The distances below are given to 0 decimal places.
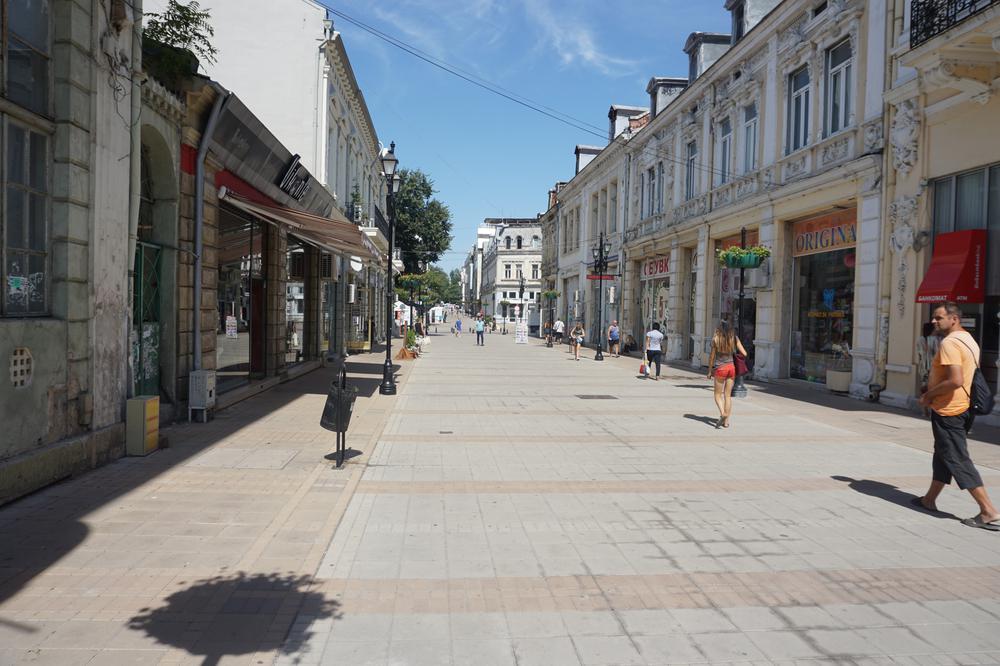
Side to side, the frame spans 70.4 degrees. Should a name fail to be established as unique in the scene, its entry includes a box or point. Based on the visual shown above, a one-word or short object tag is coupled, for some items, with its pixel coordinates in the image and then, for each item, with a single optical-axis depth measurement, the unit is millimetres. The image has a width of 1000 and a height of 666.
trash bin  7805
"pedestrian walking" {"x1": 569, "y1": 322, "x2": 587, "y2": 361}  28844
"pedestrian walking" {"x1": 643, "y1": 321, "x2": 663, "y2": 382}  20406
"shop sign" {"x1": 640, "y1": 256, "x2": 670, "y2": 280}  29384
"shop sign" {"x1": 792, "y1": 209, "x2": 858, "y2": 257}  16625
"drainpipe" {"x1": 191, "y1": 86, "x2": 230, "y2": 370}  10445
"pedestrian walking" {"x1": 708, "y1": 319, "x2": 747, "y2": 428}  11289
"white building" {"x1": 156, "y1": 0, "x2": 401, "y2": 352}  20922
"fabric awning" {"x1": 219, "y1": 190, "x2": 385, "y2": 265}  11906
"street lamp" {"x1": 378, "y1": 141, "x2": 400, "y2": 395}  14942
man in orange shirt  6176
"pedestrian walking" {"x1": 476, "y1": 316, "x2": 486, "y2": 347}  39844
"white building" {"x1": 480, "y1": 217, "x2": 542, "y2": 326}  92250
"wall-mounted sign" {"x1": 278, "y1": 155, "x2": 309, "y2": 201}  15398
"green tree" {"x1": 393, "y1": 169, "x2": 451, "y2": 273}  45344
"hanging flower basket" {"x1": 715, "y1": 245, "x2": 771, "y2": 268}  18453
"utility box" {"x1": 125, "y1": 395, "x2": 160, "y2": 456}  7957
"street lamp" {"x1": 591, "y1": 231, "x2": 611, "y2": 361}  29006
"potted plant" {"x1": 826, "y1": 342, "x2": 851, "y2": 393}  16156
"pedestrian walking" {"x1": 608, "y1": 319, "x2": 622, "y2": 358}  30438
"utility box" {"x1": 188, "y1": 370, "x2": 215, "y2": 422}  10227
